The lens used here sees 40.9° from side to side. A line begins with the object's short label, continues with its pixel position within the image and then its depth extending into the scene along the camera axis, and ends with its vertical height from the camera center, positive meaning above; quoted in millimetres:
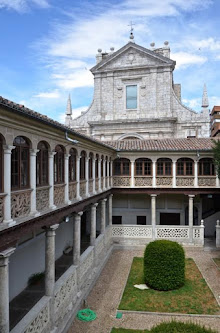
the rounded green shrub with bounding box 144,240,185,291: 13148 -4456
